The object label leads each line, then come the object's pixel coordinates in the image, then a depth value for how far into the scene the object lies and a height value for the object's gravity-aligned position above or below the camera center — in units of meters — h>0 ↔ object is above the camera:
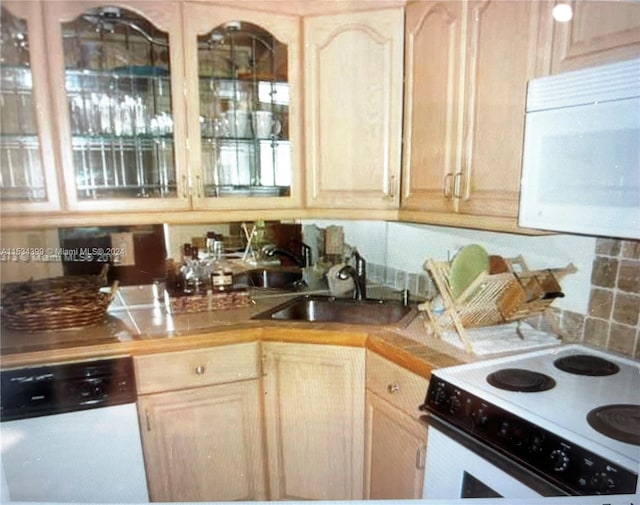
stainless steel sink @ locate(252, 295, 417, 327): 1.65 -0.48
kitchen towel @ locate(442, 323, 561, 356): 1.18 -0.43
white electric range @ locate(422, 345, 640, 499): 0.76 -0.45
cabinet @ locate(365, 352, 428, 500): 1.16 -0.69
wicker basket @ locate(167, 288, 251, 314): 1.55 -0.41
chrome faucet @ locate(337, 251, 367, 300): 1.72 -0.35
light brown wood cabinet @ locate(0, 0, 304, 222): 1.32 +0.25
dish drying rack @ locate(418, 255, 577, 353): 1.16 -0.30
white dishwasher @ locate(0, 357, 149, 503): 1.09 -0.63
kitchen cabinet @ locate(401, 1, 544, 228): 1.12 +0.23
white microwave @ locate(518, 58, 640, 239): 0.82 +0.07
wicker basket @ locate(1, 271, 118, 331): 1.22 -0.34
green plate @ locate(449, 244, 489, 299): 1.29 -0.24
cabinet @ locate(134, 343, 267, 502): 1.30 -0.73
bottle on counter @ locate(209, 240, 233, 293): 1.64 -0.32
